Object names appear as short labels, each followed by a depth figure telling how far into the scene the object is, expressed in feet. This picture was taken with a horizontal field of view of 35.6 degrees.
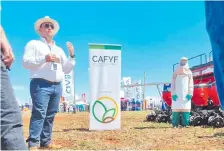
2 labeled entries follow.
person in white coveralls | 29.09
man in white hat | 15.11
